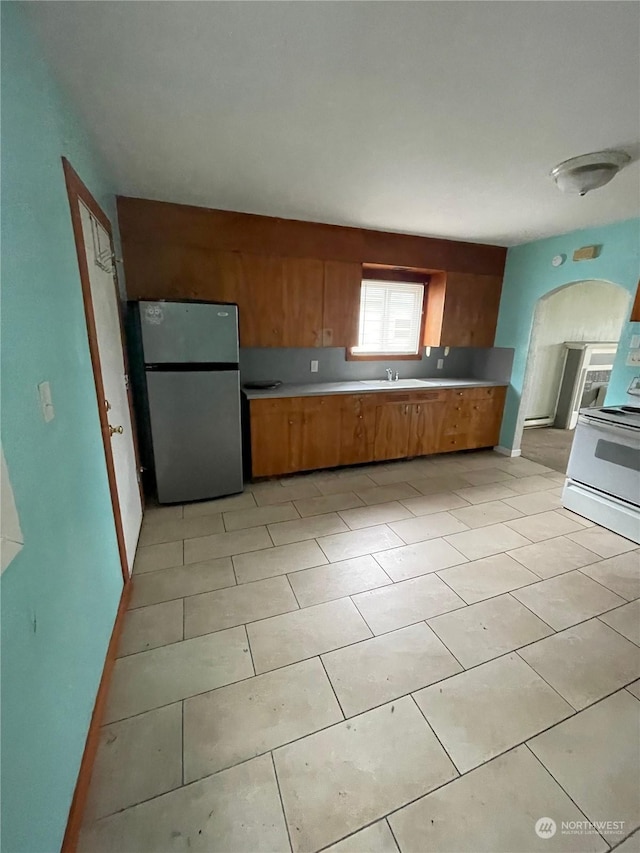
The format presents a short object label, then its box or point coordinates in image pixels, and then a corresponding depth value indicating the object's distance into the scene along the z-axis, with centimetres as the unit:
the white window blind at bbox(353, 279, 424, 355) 394
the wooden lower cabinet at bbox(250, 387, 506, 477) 331
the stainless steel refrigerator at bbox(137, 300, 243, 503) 255
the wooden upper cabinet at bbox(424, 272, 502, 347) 388
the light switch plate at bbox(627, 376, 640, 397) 292
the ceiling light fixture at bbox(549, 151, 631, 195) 183
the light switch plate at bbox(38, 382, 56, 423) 105
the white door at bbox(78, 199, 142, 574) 184
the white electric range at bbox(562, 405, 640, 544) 253
